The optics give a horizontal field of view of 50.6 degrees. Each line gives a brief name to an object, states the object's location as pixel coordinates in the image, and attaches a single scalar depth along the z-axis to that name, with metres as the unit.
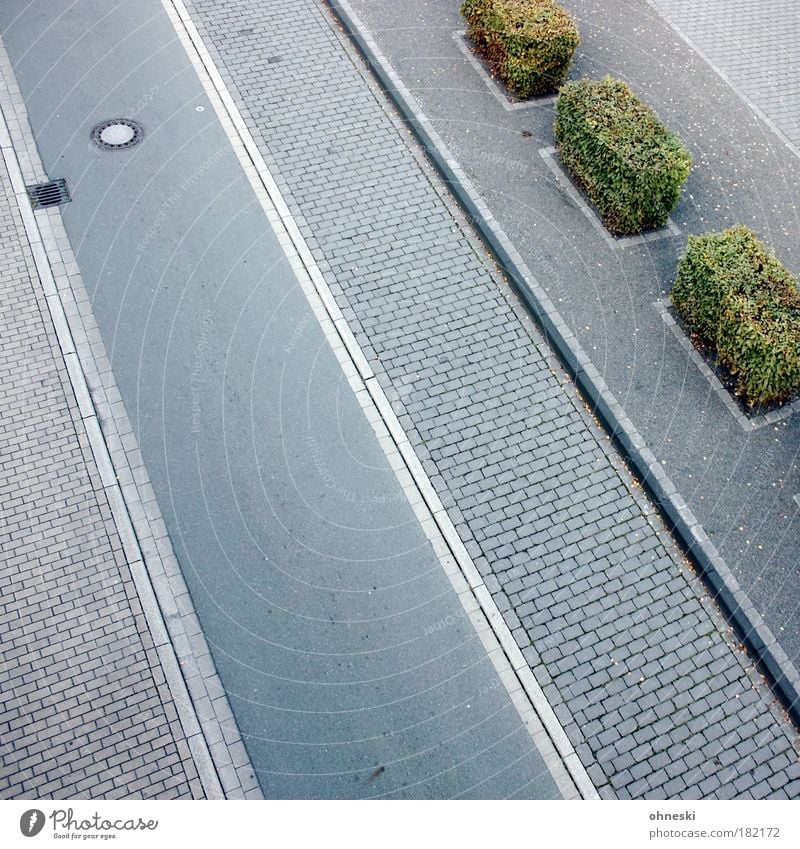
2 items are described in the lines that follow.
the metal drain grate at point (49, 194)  12.88
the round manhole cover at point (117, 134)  13.54
